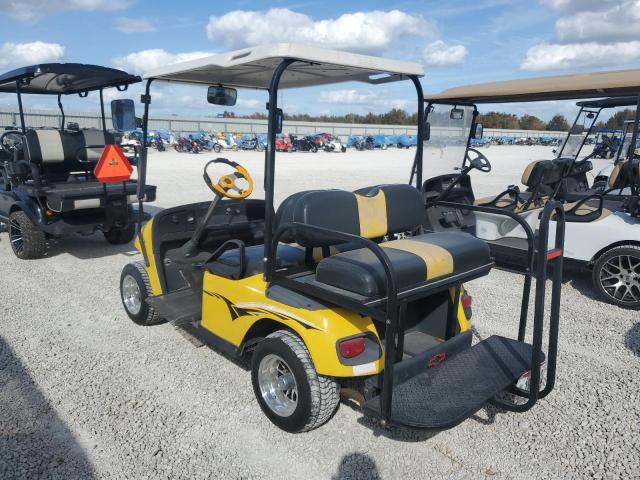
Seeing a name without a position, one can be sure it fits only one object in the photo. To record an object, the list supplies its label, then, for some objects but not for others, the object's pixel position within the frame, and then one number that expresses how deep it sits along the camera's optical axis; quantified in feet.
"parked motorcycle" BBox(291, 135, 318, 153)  96.17
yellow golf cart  7.65
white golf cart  15.15
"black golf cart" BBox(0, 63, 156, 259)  18.58
